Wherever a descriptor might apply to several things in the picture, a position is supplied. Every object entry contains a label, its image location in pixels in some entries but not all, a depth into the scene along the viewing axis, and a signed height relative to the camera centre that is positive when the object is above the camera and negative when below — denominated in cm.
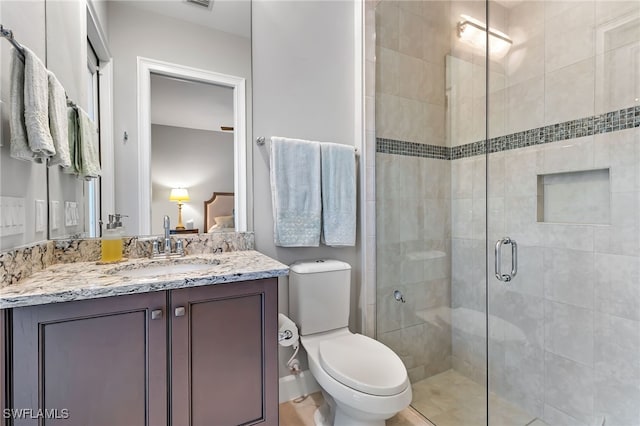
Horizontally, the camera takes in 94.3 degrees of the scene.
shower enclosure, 143 +2
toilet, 120 -70
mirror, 138 +62
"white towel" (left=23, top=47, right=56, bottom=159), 93 +33
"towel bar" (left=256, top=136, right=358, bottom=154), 164 +39
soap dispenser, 129 -15
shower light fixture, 185 +109
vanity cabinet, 86 -48
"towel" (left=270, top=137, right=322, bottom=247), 163 +11
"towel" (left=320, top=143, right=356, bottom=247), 176 +10
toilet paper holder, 153 -64
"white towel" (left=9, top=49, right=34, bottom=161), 91 +31
